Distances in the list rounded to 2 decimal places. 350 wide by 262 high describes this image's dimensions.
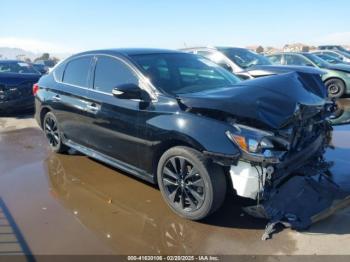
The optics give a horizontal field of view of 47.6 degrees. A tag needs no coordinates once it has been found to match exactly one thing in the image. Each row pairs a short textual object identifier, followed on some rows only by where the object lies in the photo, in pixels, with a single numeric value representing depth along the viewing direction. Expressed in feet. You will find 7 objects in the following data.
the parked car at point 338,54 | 70.30
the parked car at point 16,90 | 32.24
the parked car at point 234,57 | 31.05
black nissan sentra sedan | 11.98
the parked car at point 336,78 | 37.14
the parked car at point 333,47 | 94.34
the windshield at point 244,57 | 31.78
